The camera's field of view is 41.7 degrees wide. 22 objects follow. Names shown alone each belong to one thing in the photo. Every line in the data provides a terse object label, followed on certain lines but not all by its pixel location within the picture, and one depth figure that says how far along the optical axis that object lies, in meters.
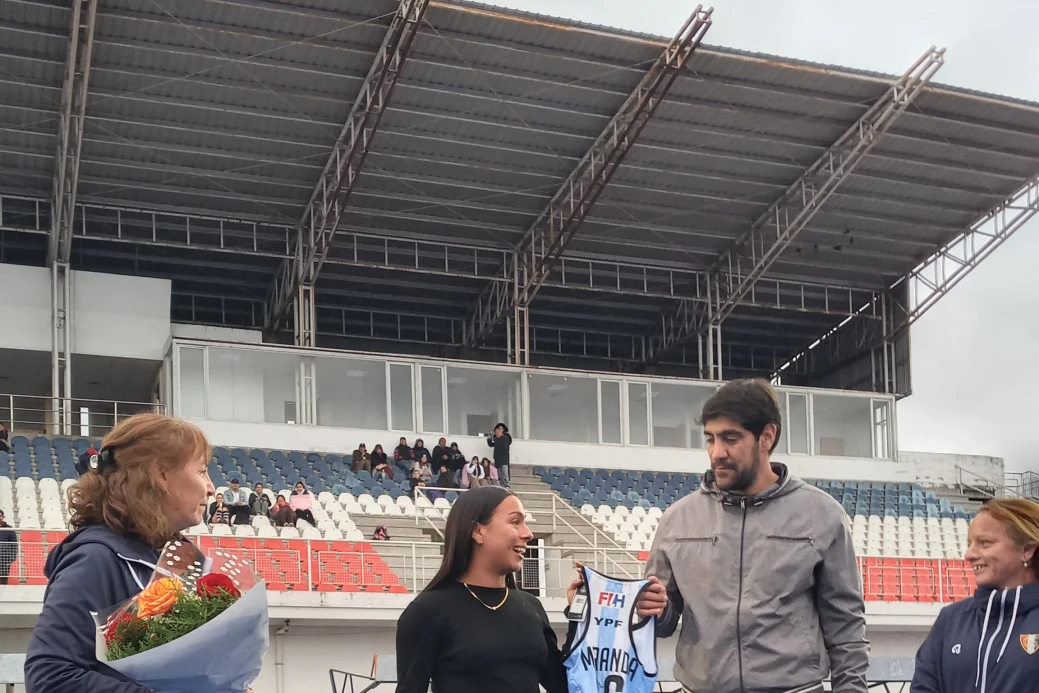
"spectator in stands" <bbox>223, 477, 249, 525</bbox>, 18.38
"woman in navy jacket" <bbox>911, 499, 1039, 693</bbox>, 4.14
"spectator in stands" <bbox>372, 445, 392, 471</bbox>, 25.07
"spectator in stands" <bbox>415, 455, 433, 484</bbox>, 24.42
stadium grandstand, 22.20
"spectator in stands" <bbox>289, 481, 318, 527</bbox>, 19.55
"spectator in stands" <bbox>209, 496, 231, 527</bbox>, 17.97
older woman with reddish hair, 2.90
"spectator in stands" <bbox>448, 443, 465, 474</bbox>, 24.92
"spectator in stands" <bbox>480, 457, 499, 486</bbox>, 25.08
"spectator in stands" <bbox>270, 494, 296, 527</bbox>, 18.75
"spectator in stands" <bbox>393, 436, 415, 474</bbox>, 25.42
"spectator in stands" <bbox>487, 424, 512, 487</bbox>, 25.20
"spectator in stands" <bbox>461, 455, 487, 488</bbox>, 24.17
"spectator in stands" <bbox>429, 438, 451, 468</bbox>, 24.83
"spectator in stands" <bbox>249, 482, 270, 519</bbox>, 19.20
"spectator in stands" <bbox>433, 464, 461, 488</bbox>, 23.92
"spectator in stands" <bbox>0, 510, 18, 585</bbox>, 14.80
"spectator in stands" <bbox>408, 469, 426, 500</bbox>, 23.58
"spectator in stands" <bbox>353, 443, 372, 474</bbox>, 25.03
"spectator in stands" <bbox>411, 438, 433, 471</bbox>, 25.53
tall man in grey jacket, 4.16
